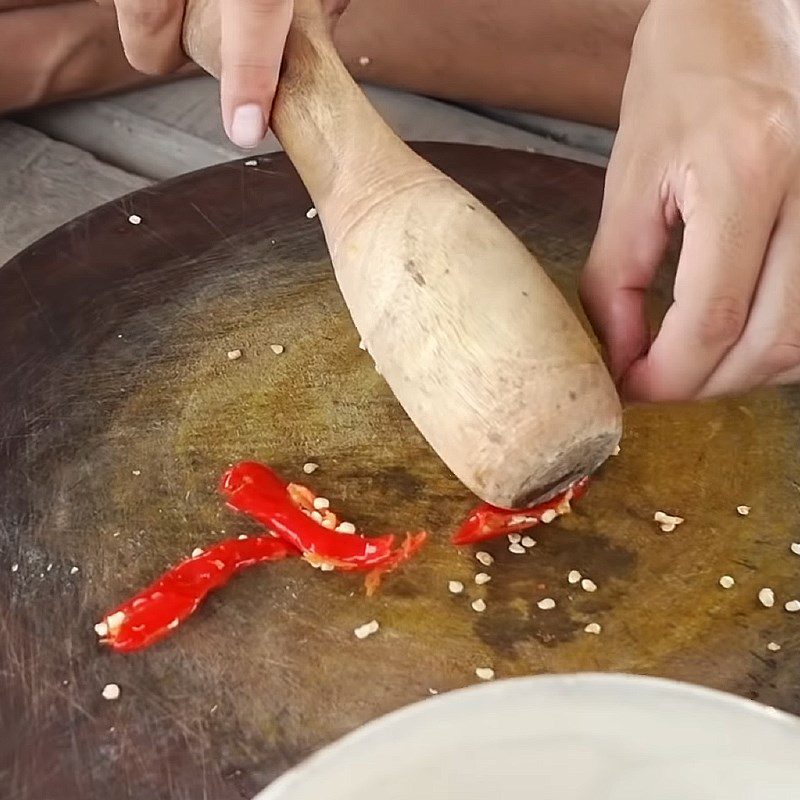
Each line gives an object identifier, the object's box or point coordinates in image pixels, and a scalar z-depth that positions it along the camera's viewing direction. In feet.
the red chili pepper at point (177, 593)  2.56
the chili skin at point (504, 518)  2.80
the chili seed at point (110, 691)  2.46
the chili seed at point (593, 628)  2.62
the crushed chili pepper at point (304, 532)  2.73
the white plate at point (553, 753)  1.40
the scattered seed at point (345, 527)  2.79
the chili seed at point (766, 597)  2.67
